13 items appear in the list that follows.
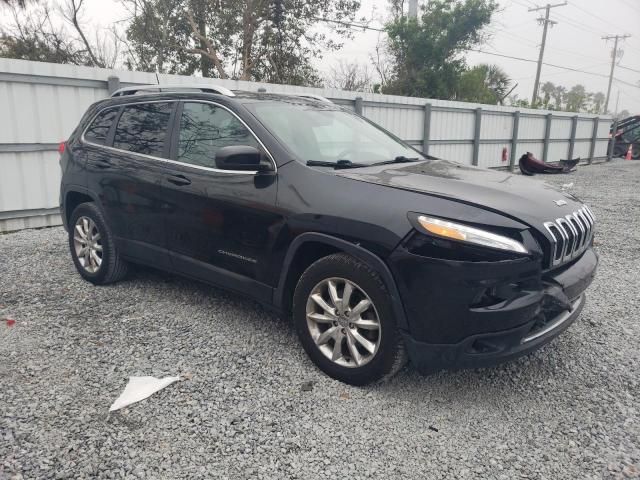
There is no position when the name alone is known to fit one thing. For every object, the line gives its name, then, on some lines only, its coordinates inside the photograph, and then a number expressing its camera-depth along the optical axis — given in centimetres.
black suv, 257
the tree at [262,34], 2198
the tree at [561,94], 6388
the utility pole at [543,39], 3819
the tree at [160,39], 2195
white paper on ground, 284
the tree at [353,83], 2866
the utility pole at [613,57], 5818
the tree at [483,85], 3083
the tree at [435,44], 2934
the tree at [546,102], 4130
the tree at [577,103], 5713
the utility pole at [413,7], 2434
